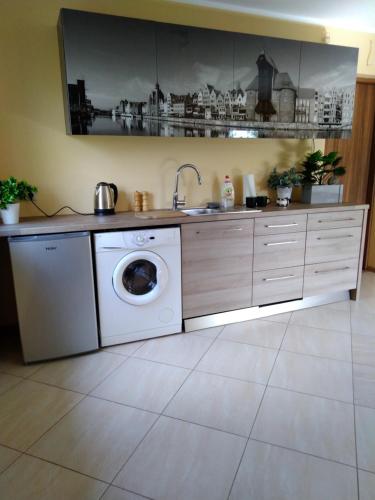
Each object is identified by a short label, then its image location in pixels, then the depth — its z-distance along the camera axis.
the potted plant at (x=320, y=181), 3.15
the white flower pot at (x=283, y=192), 3.05
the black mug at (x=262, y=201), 2.98
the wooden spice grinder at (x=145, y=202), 2.82
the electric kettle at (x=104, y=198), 2.52
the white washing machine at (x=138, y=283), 2.32
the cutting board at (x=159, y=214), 2.49
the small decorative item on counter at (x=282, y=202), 3.04
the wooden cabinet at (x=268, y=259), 2.59
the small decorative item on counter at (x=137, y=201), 2.80
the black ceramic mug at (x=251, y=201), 2.96
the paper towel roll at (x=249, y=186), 3.04
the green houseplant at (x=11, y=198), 2.16
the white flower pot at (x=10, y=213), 2.19
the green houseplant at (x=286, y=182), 3.05
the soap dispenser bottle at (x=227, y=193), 2.97
